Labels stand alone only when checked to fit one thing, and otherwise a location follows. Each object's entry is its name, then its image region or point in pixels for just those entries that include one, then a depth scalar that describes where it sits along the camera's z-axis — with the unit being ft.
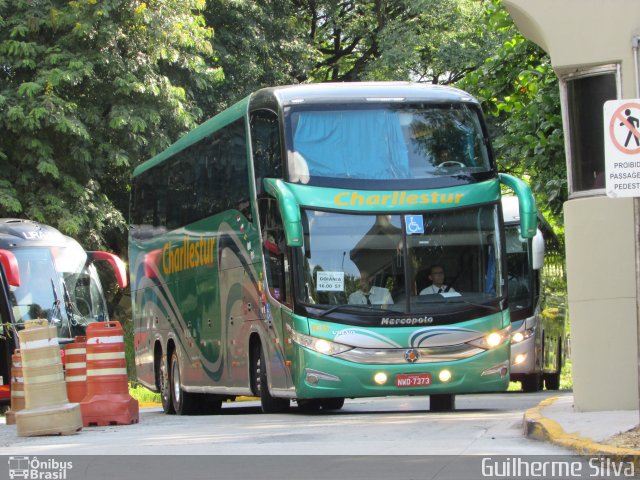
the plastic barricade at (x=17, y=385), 62.59
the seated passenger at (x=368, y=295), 53.57
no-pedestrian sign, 36.78
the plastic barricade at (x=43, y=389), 48.52
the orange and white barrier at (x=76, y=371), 61.11
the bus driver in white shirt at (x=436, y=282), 54.08
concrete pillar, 44.80
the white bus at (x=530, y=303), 82.28
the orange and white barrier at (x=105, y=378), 54.44
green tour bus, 53.06
